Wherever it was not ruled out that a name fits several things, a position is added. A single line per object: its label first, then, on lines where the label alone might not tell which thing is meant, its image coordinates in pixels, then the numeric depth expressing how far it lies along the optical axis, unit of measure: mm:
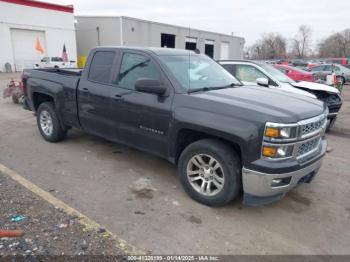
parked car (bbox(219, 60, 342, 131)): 7473
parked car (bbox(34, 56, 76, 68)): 28189
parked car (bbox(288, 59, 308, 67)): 36325
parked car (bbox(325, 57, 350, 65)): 29591
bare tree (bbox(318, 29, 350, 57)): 90938
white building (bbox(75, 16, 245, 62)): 34969
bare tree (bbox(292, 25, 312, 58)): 108375
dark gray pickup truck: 3281
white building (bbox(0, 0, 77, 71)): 28984
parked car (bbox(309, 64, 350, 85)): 21631
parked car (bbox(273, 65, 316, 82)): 11523
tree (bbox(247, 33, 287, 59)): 95200
